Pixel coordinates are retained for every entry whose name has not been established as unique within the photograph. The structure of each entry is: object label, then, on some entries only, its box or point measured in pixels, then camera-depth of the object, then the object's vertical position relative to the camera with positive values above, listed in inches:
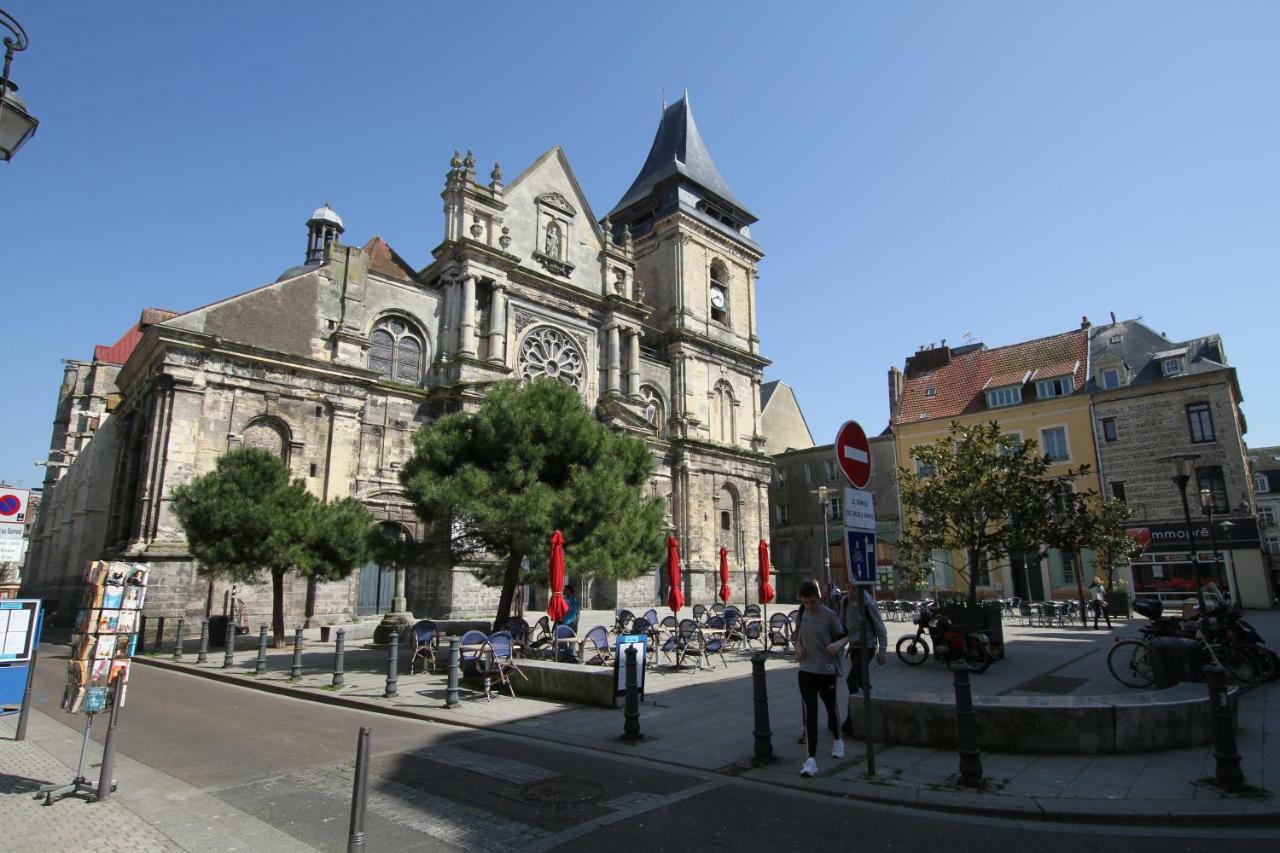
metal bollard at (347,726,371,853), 140.6 -48.3
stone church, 876.0 +314.7
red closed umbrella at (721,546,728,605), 685.5 -11.2
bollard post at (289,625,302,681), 488.7 -64.5
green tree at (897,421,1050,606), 525.0 +50.7
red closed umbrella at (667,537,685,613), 541.3 -8.6
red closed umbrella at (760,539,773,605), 619.8 -18.4
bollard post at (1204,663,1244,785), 212.2 -54.4
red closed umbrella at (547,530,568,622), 480.1 -9.5
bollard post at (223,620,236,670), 562.6 -64.7
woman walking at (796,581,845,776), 256.1 -34.4
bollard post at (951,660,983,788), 221.8 -54.5
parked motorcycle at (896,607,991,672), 458.0 -53.3
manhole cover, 219.1 -74.3
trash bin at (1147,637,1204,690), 347.3 -49.8
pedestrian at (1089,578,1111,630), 753.1 -41.3
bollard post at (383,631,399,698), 416.2 -60.3
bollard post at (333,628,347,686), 454.6 -63.2
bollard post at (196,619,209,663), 606.9 -67.5
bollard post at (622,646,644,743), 300.4 -65.3
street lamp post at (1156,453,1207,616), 634.8 +85.0
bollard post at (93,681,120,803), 226.5 -64.8
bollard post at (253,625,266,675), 530.4 -68.6
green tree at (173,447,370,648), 666.8 +38.8
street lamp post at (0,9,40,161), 193.0 +127.4
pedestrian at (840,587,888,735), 299.9 -32.2
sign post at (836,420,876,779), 249.4 +15.9
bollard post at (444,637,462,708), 384.5 -66.9
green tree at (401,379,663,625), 530.9 +62.7
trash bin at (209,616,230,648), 714.2 -64.9
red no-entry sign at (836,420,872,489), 249.9 +40.3
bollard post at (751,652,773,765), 258.4 -56.9
